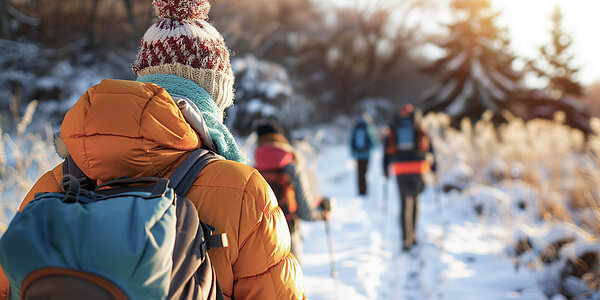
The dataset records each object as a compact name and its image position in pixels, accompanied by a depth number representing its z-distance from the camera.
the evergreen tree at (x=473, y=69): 16.19
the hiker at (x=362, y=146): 8.53
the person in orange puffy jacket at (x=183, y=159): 0.92
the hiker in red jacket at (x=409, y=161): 5.38
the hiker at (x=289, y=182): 2.99
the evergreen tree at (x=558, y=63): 20.53
